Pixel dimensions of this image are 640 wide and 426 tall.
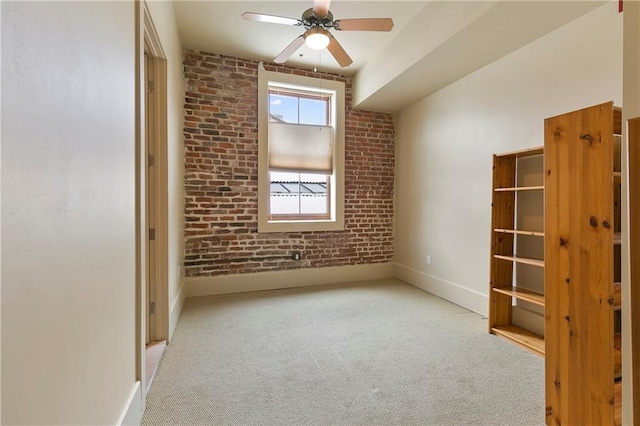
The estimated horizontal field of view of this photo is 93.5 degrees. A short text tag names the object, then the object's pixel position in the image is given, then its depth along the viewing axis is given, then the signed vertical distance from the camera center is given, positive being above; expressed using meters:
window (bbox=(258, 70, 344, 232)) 4.17 +0.85
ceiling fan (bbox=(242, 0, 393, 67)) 2.41 +1.57
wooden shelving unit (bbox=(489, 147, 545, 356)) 2.78 -0.26
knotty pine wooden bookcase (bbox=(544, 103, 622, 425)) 1.51 -0.34
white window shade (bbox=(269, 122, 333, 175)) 4.23 +0.92
